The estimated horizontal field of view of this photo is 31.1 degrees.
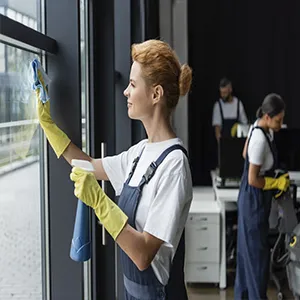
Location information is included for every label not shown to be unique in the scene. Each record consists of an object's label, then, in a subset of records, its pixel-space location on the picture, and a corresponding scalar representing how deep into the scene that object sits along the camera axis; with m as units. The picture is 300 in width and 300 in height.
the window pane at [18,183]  1.44
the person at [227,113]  6.55
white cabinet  4.17
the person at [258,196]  3.49
